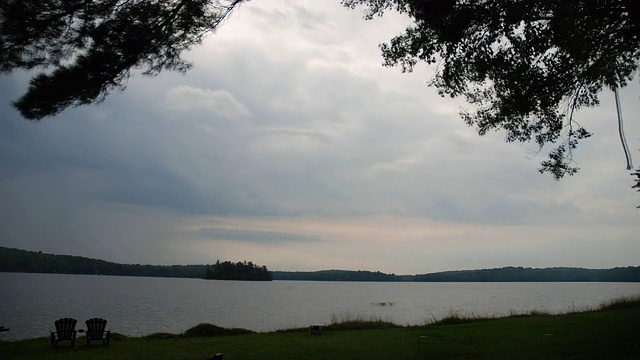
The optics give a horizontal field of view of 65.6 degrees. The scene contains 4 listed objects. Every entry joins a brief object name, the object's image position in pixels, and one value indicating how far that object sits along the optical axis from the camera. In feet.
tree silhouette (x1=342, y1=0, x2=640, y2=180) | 27.81
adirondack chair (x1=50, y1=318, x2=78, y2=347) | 48.99
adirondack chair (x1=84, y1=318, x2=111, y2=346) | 50.75
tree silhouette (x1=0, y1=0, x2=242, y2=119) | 25.39
